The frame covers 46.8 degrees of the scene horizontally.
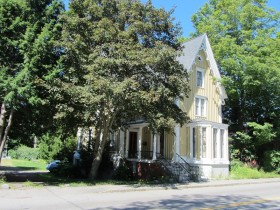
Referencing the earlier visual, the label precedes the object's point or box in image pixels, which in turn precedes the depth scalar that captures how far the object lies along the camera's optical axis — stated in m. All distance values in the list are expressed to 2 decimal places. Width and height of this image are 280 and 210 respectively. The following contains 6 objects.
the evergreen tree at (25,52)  15.75
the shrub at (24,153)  50.87
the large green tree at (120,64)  16.47
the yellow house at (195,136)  24.06
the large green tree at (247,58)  28.31
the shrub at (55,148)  30.82
